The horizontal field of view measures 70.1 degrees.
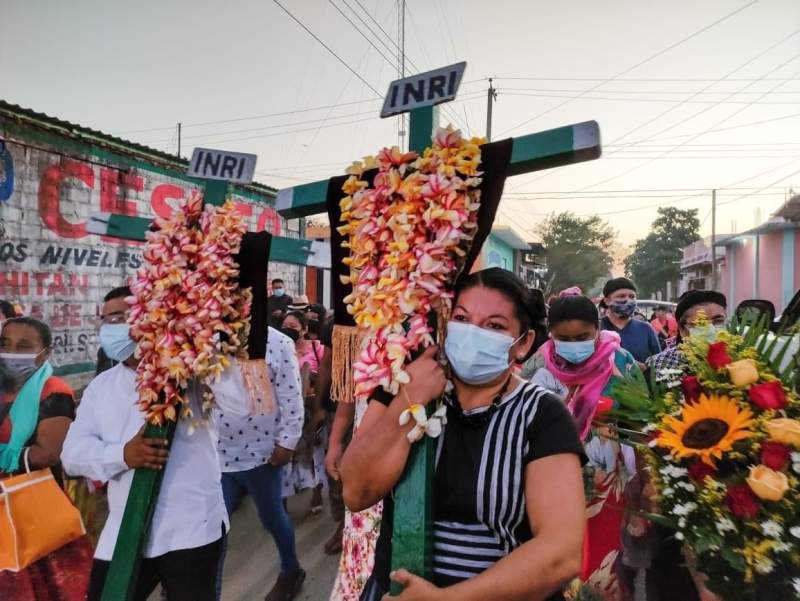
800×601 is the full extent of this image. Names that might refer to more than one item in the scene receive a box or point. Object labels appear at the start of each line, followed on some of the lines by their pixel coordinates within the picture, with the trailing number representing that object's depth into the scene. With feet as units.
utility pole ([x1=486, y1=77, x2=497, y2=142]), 72.53
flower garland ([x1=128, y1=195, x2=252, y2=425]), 8.06
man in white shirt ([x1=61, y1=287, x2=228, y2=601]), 7.83
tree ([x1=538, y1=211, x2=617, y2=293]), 153.28
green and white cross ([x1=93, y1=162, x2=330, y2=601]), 7.39
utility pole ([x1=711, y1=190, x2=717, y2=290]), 107.45
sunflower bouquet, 4.94
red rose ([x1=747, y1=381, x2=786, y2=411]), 5.20
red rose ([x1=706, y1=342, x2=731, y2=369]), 5.76
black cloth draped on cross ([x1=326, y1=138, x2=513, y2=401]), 5.89
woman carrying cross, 4.31
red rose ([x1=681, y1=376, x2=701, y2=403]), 5.85
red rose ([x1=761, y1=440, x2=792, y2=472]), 4.99
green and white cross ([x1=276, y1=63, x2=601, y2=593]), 4.91
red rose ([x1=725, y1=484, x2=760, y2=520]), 5.05
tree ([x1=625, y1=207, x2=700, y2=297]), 174.81
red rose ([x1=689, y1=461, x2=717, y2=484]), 5.40
